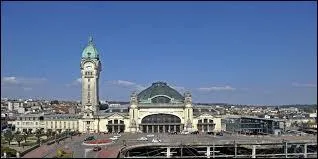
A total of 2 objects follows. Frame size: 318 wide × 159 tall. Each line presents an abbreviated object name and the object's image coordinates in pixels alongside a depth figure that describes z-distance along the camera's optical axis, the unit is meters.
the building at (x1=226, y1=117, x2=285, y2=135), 130.75
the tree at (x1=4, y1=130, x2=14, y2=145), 90.24
